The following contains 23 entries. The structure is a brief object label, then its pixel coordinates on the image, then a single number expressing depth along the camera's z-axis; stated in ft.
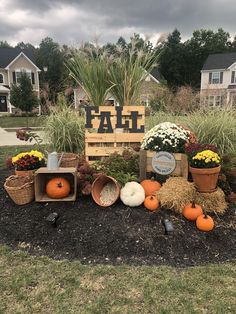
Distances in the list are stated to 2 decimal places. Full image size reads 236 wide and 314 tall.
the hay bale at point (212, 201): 10.29
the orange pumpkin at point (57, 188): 10.66
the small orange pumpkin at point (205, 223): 8.89
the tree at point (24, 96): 59.21
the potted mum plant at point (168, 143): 11.16
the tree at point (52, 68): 102.58
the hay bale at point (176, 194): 9.74
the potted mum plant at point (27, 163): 11.65
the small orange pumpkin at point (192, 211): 9.36
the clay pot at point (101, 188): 10.35
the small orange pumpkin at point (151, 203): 9.82
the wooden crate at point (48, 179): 10.69
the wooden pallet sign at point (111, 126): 13.26
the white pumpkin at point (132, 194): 10.00
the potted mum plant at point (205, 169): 10.13
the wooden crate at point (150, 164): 11.10
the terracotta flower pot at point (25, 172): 11.48
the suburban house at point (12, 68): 94.48
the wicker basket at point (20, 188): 10.50
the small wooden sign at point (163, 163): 10.95
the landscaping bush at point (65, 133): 16.03
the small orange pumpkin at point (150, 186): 10.66
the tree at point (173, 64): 120.26
